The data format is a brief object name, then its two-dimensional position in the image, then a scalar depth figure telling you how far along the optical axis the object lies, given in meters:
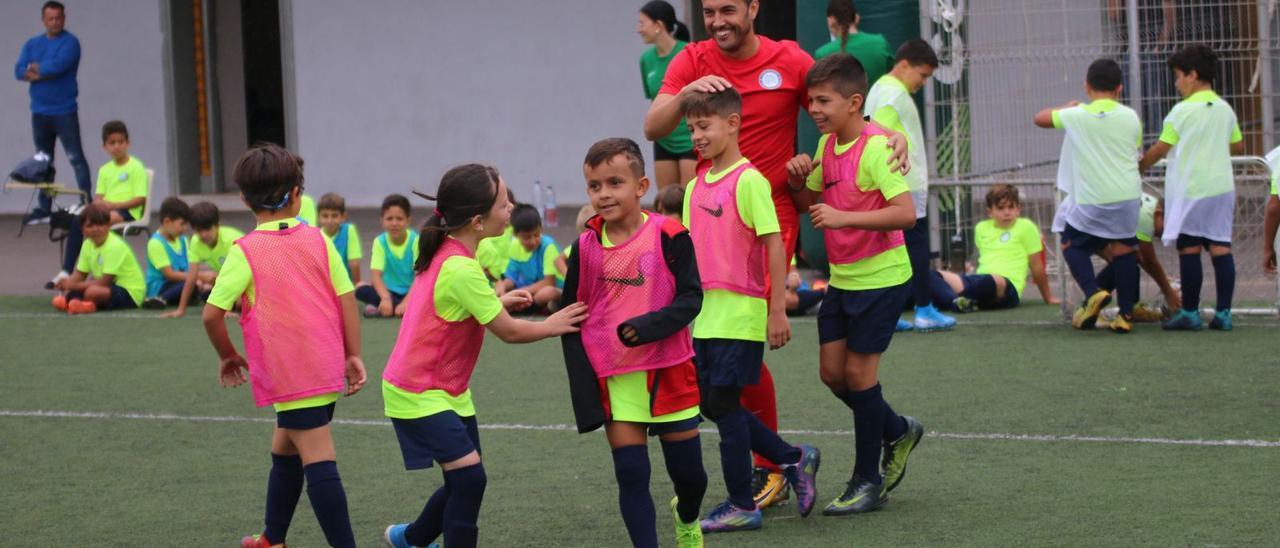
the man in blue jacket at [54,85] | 17.81
